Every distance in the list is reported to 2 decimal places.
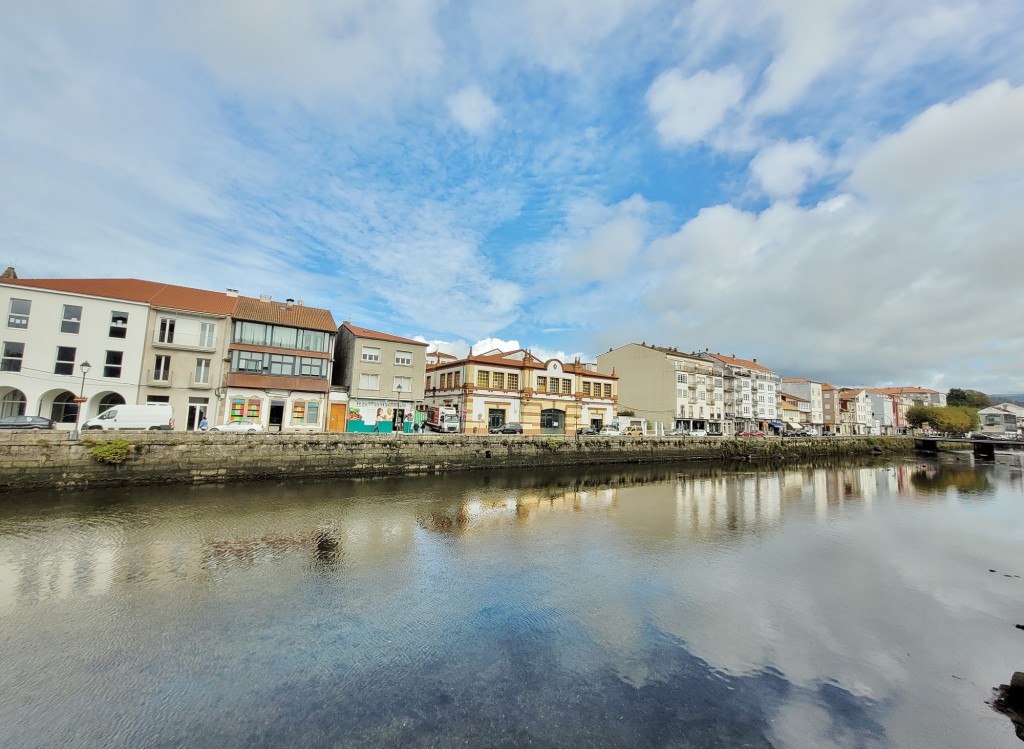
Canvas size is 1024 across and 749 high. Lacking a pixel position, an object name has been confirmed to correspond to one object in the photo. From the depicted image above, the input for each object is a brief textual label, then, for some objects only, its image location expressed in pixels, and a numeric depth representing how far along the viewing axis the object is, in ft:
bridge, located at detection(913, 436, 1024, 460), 193.36
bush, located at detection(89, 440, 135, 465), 66.80
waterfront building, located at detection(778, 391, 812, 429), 265.54
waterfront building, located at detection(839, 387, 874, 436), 314.96
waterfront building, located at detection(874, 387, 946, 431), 371.76
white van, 77.15
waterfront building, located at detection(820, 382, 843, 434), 304.91
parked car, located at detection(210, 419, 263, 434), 83.79
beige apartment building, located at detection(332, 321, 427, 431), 117.29
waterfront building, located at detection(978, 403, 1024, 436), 381.60
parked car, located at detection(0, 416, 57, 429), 70.44
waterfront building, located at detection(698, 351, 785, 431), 232.12
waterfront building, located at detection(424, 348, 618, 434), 140.77
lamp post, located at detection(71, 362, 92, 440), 66.54
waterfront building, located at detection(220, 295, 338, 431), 102.94
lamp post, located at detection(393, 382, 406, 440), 120.57
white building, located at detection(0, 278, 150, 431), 86.89
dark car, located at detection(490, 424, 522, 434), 128.89
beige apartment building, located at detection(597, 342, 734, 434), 201.67
